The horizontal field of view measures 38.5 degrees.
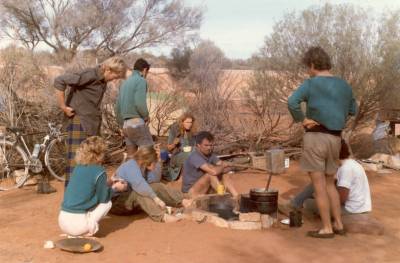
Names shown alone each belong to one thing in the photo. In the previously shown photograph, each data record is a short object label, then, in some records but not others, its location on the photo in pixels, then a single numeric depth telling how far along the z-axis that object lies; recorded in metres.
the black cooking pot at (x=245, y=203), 6.57
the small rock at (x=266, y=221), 6.09
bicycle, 8.66
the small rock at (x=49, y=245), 5.27
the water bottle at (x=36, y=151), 8.70
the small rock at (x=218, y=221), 6.05
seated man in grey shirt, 7.18
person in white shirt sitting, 6.06
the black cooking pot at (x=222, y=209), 6.68
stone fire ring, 6.00
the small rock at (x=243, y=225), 5.99
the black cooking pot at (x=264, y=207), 6.23
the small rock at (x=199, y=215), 6.19
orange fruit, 5.09
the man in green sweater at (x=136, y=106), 7.14
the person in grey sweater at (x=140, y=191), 6.22
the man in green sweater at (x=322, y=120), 5.54
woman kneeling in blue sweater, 5.38
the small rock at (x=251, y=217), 6.02
